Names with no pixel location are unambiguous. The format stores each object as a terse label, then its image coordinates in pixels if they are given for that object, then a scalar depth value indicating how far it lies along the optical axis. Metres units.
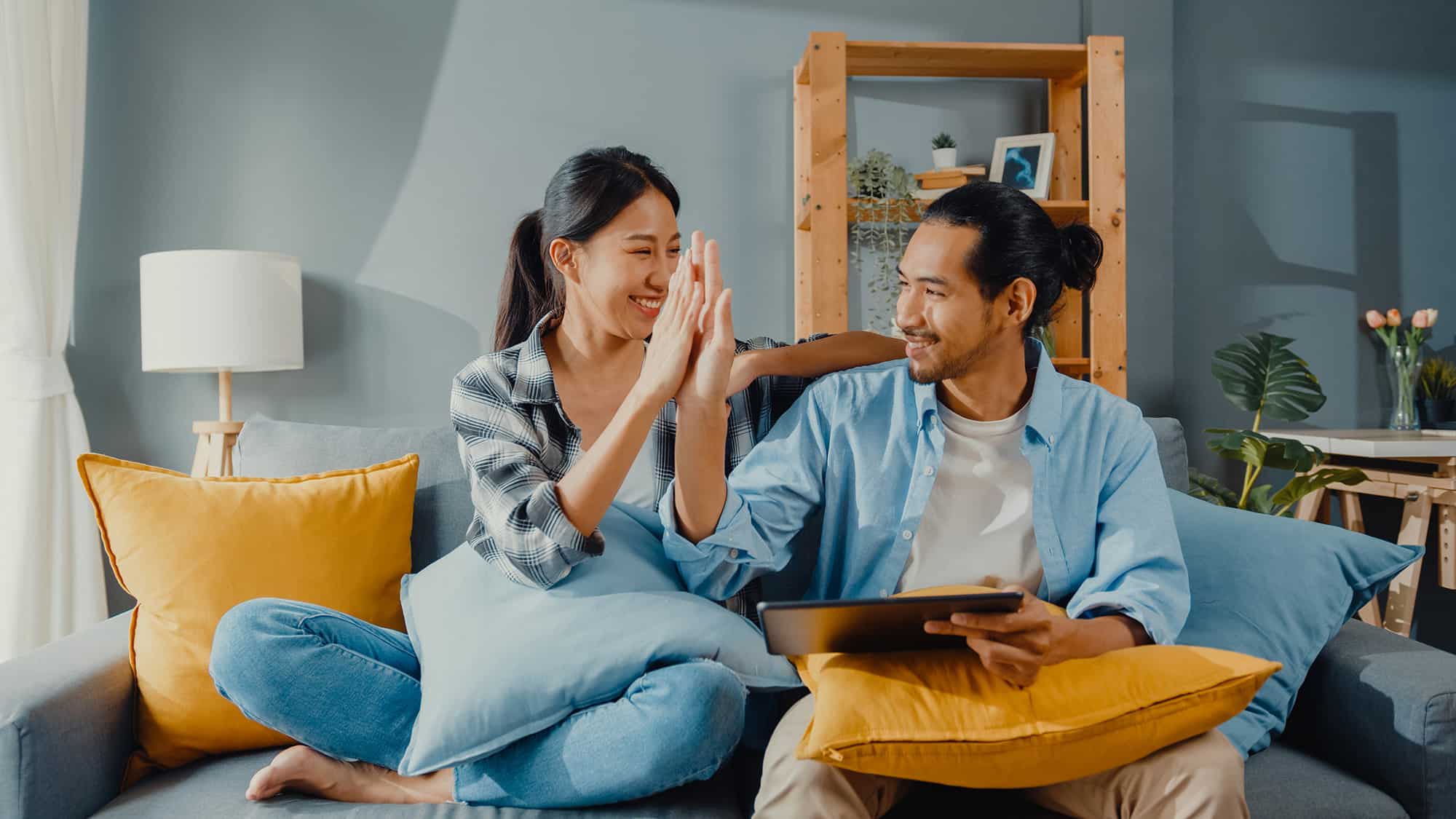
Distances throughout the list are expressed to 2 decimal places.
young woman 1.17
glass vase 3.33
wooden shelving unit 2.96
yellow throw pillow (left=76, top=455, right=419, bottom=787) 1.36
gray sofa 1.17
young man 1.35
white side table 2.75
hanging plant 3.18
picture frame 3.21
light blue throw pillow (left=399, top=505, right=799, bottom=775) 1.18
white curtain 2.56
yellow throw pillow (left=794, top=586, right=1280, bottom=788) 1.03
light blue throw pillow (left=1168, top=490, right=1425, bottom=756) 1.32
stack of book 3.15
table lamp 2.65
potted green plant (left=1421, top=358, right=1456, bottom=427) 3.36
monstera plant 2.73
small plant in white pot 3.25
